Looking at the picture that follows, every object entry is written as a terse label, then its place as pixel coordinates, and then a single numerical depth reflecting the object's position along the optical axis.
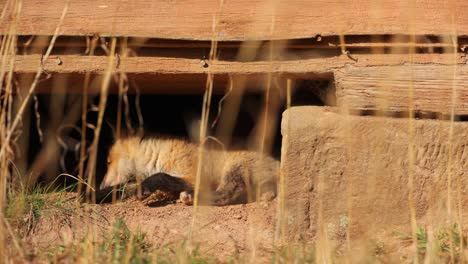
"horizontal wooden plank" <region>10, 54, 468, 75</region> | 9.57
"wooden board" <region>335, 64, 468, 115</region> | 9.41
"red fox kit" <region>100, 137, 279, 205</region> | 11.81
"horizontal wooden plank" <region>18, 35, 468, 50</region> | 9.54
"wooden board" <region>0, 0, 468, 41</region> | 9.51
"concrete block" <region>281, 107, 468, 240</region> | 9.27
